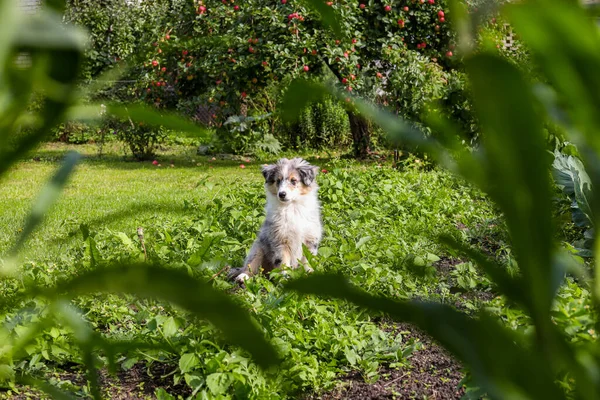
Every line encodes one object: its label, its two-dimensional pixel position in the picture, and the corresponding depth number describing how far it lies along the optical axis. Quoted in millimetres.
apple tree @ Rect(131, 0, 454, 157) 10375
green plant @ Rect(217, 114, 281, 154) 11516
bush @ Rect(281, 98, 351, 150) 13961
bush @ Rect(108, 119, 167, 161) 12102
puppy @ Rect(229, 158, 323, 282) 4895
